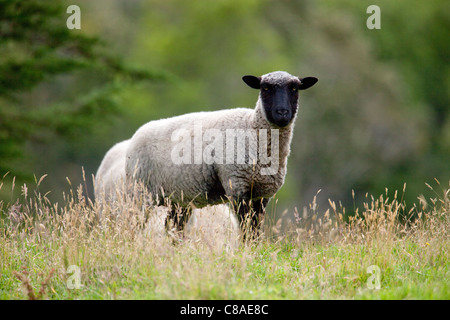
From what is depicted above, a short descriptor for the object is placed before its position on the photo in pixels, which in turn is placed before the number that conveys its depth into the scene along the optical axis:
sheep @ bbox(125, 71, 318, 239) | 14.46
